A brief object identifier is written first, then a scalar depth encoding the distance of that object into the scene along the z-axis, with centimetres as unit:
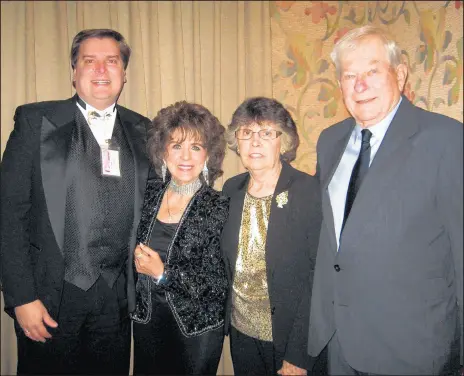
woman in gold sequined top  162
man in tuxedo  162
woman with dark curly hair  172
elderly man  119
